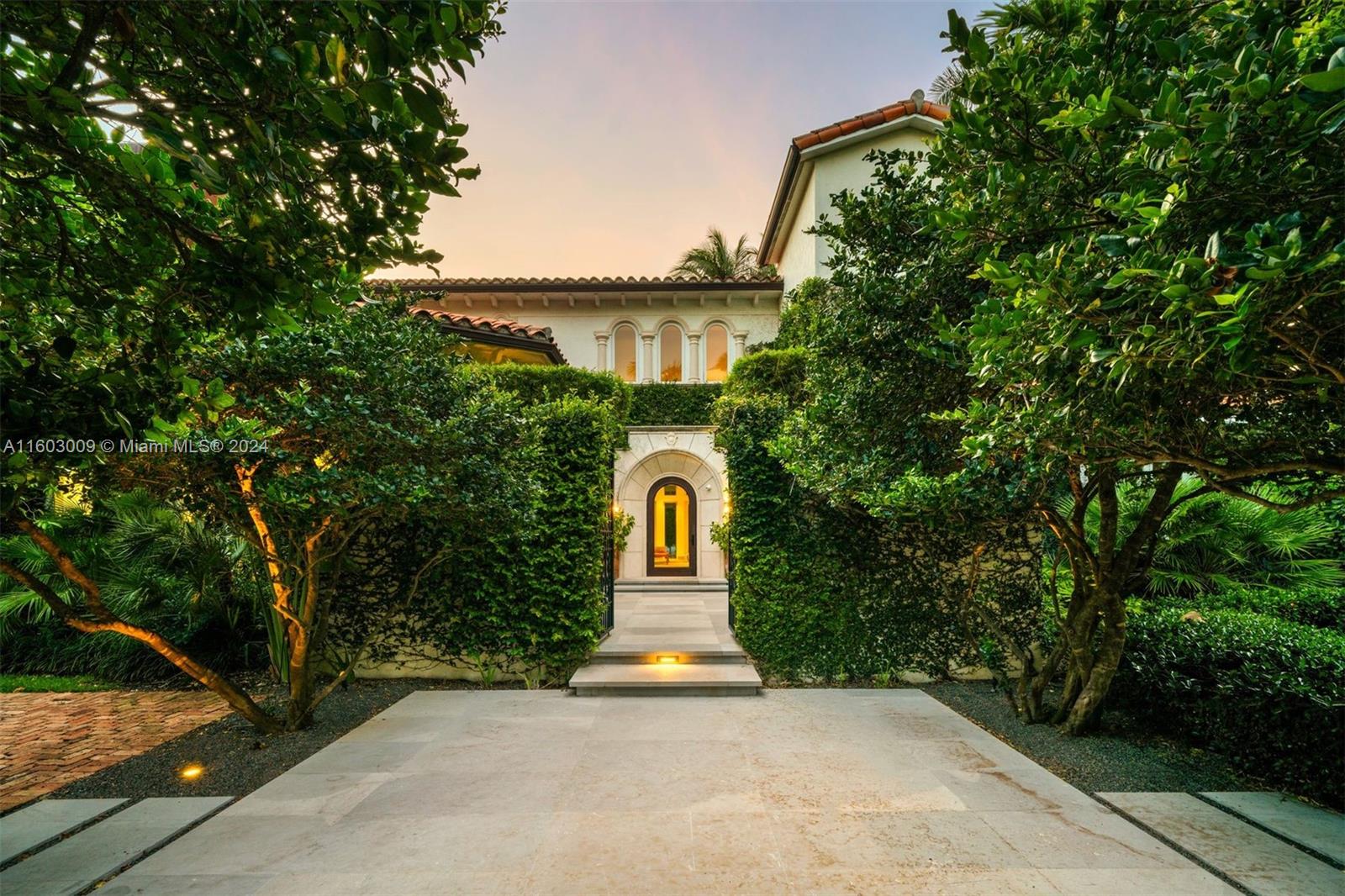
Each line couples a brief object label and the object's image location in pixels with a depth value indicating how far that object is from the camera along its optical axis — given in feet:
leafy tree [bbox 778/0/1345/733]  6.17
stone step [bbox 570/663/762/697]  19.86
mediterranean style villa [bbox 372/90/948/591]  41.98
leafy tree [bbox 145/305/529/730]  13.89
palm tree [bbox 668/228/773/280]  73.31
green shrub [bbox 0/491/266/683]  21.80
